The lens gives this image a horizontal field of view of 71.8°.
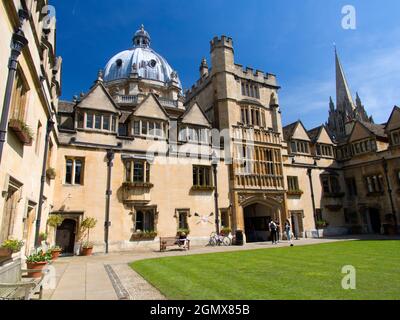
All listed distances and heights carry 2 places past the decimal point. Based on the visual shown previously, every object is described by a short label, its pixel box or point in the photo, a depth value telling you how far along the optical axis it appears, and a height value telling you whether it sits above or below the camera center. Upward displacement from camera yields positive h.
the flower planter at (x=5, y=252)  7.26 -0.47
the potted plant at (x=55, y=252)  15.54 -1.08
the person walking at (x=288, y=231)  27.34 -0.71
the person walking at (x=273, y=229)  25.48 -0.44
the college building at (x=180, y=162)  10.99 +5.27
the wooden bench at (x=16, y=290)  5.90 -1.29
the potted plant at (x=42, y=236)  15.20 -0.19
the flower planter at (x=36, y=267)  10.29 -1.29
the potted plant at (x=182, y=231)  24.03 -0.31
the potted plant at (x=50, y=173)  16.44 +3.48
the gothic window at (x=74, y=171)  20.95 +4.57
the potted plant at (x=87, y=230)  19.41 +0.08
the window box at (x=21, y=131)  8.23 +3.13
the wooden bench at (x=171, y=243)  20.95 -1.12
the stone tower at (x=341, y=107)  79.19 +33.20
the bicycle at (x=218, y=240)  25.06 -1.26
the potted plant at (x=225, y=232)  26.12 -0.54
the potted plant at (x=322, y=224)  32.72 -0.18
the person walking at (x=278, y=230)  28.56 -0.62
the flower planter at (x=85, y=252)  19.39 -1.41
